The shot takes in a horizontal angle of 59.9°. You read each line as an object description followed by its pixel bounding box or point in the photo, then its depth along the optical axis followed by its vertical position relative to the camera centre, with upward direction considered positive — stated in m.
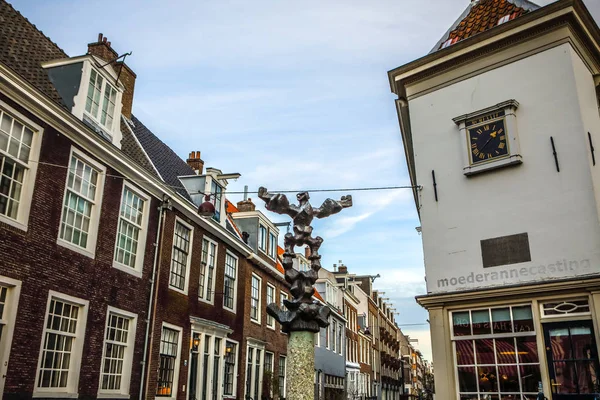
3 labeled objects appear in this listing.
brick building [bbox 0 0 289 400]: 10.69 +3.12
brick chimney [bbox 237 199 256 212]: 26.52 +8.18
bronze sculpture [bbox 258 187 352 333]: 7.48 +1.65
